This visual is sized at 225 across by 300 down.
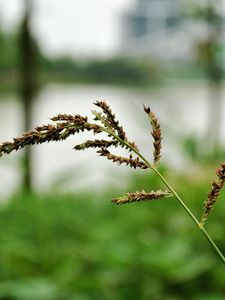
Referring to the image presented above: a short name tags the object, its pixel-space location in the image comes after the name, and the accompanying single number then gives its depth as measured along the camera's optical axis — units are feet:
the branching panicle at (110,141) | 2.78
